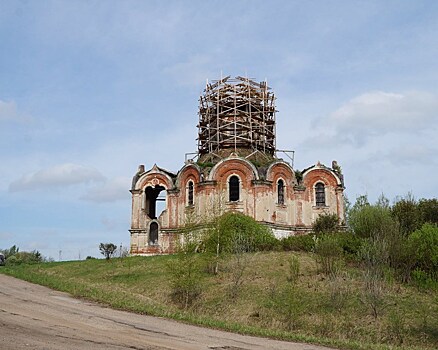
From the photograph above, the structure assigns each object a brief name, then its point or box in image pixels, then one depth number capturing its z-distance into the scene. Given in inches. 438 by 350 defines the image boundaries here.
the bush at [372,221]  970.5
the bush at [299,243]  1139.4
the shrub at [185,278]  794.2
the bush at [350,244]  1007.6
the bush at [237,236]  995.9
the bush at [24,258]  1465.3
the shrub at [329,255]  907.4
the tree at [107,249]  1280.8
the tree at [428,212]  1128.6
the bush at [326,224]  1352.1
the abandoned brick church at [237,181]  1451.8
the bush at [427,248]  850.1
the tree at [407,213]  1095.6
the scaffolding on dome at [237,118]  1627.7
